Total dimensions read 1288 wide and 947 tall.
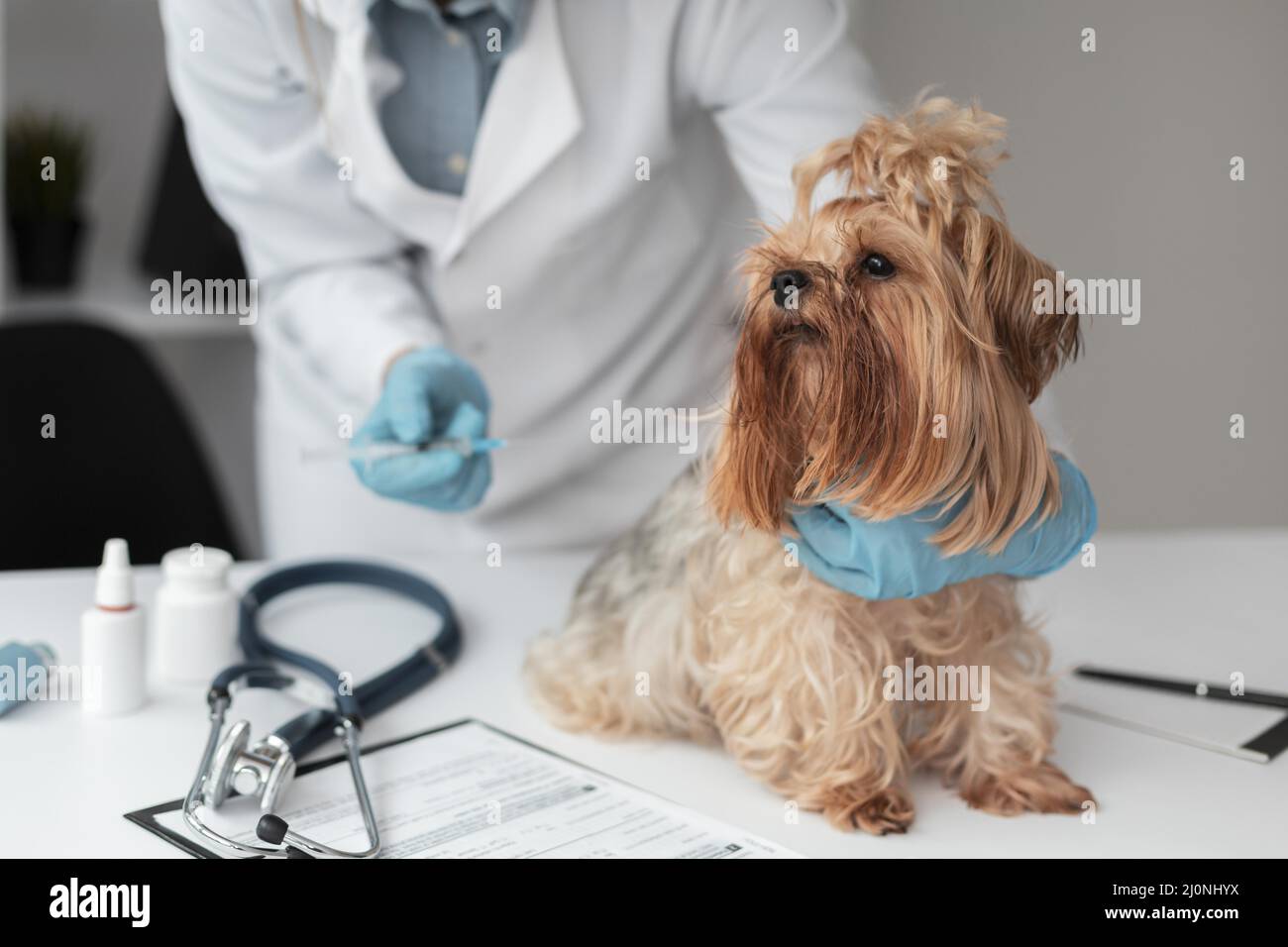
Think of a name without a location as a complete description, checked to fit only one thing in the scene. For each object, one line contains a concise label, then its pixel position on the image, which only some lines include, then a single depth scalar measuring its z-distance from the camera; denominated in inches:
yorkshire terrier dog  33.1
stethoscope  35.4
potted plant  117.4
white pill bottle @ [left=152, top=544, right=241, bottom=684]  48.7
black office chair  75.2
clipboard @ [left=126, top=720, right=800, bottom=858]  36.6
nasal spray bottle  45.2
